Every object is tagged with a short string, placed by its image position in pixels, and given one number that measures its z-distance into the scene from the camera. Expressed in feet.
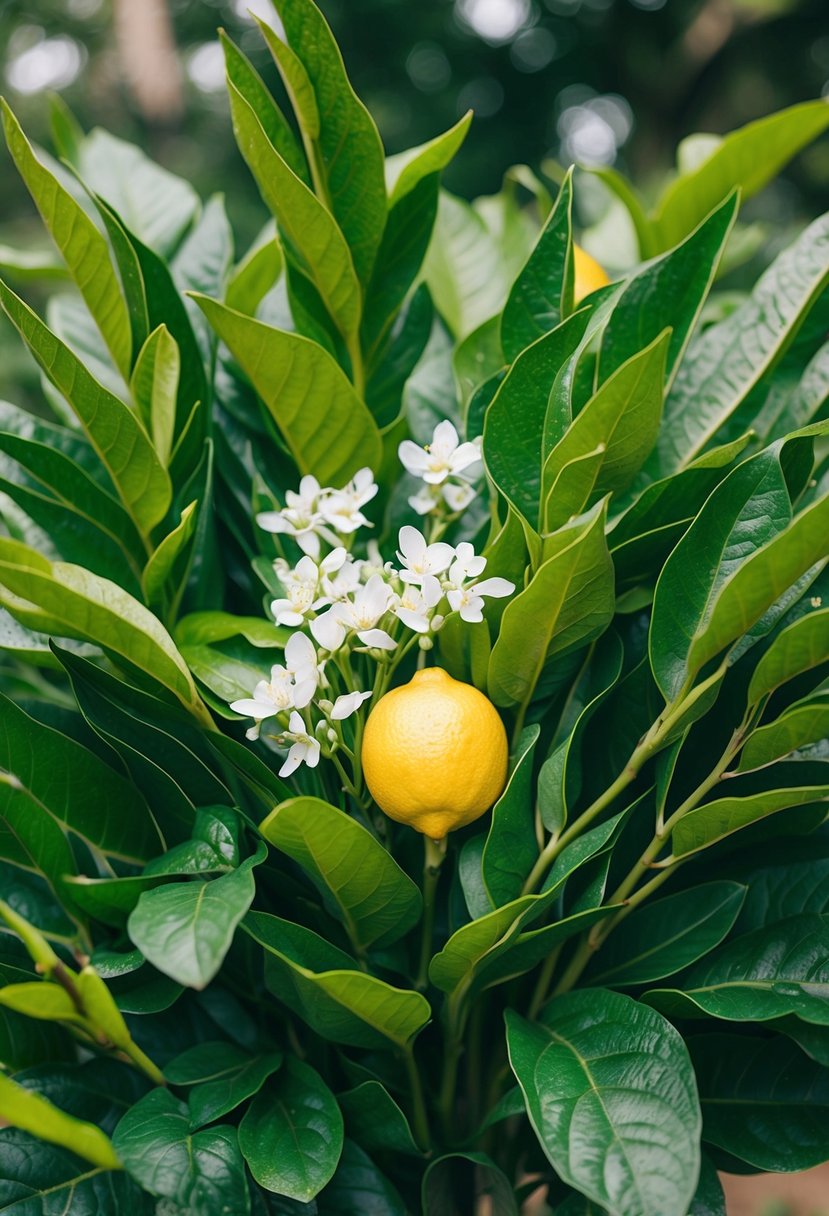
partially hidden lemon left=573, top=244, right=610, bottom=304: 1.99
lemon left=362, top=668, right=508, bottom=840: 1.40
